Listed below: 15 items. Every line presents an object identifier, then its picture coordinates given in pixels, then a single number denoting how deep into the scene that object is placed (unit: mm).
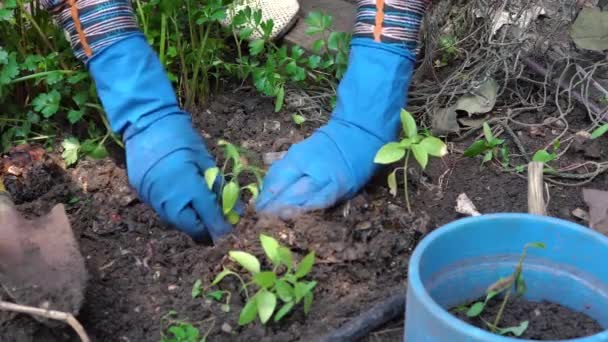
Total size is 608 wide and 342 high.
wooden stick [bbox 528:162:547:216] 1468
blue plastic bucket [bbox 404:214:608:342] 1140
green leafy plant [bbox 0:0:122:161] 1723
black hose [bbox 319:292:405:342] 1267
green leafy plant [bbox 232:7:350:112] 1867
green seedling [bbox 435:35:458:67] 2090
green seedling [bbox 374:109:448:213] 1405
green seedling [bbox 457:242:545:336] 1137
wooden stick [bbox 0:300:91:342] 1161
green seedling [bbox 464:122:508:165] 1736
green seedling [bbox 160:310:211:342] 1270
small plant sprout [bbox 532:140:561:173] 1593
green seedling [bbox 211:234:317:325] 1213
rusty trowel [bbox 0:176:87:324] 1241
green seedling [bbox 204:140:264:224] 1428
